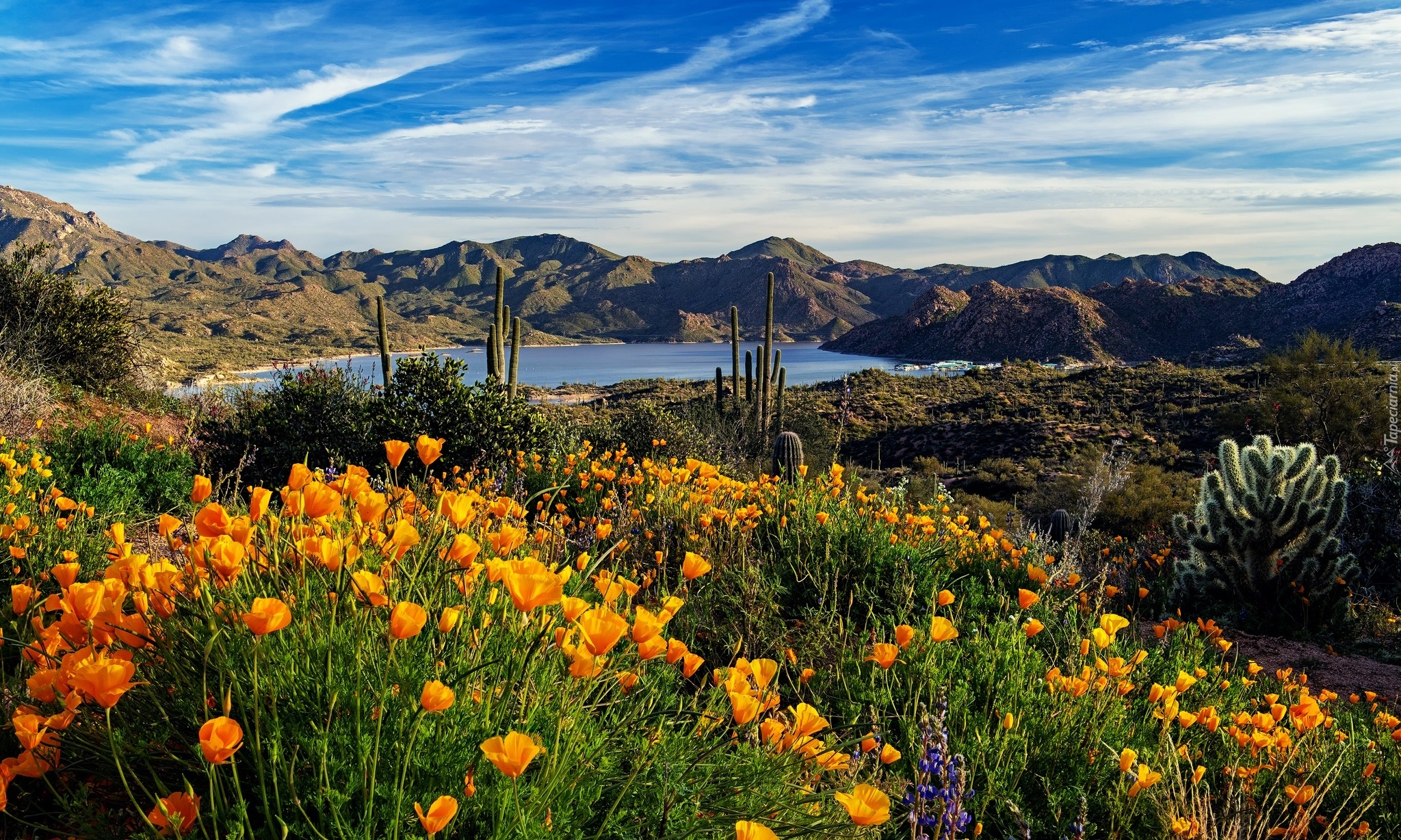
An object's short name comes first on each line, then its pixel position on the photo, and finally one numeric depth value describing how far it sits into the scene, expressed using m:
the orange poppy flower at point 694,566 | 2.05
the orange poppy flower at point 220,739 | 1.15
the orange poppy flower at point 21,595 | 1.74
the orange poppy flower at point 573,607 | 1.58
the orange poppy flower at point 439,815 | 1.17
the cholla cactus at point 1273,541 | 5.75
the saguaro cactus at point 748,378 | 19.78
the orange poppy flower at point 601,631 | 1.39
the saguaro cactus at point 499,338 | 11.68
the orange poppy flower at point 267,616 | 1.26
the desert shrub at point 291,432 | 7.31
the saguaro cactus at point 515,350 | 11.29
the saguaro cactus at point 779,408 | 18.17
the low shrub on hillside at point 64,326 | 11.92
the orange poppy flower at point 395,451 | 2.08
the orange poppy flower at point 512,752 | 1.17
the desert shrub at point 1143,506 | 13.28
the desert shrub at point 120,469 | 5.11
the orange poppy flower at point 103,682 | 1.23
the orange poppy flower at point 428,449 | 2.19
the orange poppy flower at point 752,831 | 1.20
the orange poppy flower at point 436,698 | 1.27
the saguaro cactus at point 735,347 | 19.49
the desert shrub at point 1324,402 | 16.11
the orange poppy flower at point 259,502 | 1.79
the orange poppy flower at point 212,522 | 1.59
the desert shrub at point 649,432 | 10.45
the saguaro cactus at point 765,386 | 17.86
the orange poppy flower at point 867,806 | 1.30
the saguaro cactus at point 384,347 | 12.18
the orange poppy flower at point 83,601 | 1.42
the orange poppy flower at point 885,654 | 1.96
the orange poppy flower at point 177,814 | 1.25
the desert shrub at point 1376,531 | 7.00
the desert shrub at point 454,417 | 7.16
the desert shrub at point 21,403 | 7.30
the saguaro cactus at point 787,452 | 9.38
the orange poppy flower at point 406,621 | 1.33
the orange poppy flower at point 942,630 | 2.11
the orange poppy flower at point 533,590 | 1.40
